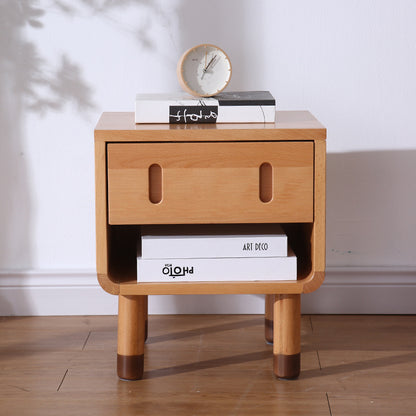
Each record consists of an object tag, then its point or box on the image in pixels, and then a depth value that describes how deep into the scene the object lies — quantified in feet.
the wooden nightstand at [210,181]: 9.53
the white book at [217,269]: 9.68
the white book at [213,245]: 9.69
